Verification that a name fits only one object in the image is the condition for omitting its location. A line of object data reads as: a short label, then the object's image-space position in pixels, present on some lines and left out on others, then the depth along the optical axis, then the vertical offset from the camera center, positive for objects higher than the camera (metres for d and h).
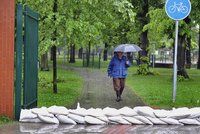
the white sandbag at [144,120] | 11.65 -1.49
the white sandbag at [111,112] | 11.62 -1.32
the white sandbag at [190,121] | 11.66 -1.53
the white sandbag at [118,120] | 11.55 -1.48
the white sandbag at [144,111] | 11.62 -1.29
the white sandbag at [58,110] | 11.46 -1.26
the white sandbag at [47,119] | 11.44 -1.45
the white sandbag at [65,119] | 11.47 -1.45
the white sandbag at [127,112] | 11.65 -1.32
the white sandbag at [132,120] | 11.61 -1.49
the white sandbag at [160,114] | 11.71 -1.37
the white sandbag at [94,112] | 11.59 -1.32
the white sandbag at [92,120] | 11.48 -1.48
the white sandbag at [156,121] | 11.68 -1.52
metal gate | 11.48 -0.17
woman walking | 16.85 -0.58
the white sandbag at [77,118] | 11.50 -1.44
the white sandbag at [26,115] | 11.49 -1.37
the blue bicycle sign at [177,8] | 15.01 +1.26
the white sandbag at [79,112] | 11.52 -1.31
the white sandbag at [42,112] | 11.47 -1.30
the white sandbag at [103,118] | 11.55 -1.44
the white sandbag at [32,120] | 11.50 -1.48
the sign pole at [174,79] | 15.23 -0.78
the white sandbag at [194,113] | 11.67 -1.35
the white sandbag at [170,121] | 11.66 -1.51
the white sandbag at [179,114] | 11.67 -1.36
